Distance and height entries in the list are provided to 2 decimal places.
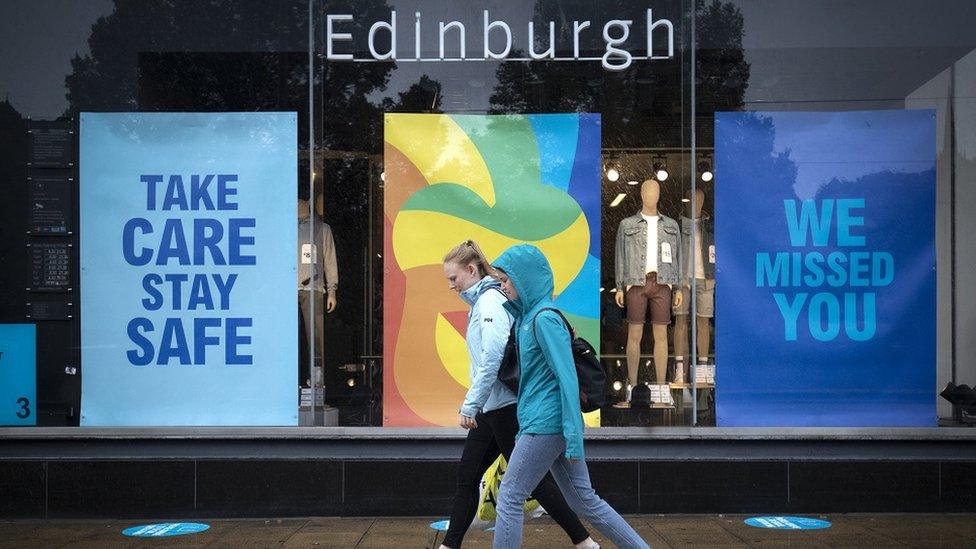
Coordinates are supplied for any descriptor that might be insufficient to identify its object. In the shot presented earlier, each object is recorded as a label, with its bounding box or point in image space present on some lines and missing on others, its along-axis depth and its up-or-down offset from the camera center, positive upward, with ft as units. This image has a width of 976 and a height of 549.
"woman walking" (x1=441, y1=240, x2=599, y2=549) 20.81 -2.26
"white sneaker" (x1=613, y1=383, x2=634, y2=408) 30.04 -3.22
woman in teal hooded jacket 18.78 -2.28
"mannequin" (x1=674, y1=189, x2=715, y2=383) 30.22 +0.08
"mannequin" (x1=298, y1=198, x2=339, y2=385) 30.09 +0.34
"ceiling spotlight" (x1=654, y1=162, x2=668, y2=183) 30.40 +3.03
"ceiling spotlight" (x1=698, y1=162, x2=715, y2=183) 30.27 +3.01
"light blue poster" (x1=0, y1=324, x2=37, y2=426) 29.76 -2.33
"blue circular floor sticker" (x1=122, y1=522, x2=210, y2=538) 26.63 -5.97
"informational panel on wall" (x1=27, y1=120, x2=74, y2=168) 30.04 +3.78
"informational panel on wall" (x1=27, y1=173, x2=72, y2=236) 29.96 +2.13
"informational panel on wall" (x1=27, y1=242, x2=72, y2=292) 29.91 +0.49
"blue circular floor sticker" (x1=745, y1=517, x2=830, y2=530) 27.07 -5.96
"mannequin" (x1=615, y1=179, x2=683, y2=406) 30.32 +0.30
